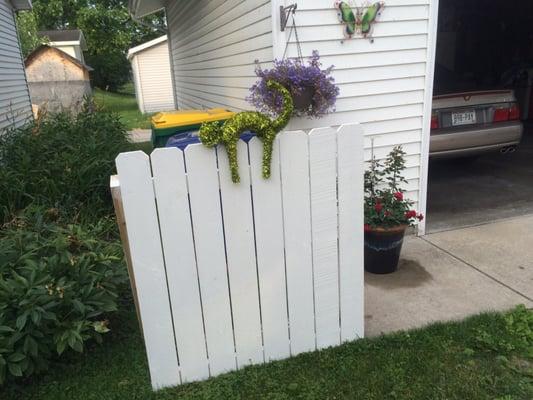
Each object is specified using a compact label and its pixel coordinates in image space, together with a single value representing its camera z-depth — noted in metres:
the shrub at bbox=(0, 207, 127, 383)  2.39
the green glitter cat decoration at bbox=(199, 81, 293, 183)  2.11
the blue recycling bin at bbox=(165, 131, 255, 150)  3.45
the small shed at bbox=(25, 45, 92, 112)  21.72
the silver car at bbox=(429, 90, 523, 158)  5.00
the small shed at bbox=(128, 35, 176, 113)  22.23
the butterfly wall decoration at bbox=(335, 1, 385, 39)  3.68
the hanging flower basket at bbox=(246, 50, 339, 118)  3.46
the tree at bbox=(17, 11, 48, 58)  23.37
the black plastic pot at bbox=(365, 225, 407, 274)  3.44
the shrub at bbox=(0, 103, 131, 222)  4.32
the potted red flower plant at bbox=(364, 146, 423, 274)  3.46
